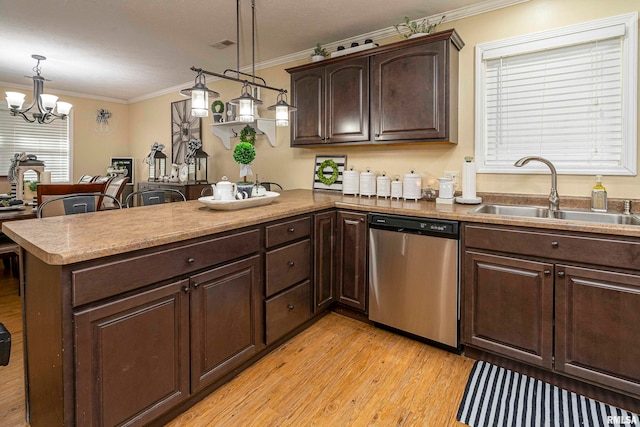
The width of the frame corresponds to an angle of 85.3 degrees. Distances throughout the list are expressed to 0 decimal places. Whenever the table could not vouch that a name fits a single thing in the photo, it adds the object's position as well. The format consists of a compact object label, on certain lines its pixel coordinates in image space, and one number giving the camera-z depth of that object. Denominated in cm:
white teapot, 215
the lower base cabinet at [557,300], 169
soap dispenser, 220
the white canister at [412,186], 285
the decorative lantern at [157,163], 524
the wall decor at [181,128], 519
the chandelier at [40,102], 374
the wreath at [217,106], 456
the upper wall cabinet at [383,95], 257
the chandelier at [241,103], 207
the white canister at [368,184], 313
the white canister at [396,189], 295
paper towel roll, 260
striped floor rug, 165
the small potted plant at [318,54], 335
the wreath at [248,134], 410
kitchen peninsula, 126
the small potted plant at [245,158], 229
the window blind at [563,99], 221
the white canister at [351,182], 325
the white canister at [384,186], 303
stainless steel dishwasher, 219
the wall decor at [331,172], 354
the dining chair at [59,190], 287
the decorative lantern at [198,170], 494
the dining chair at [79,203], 235
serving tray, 212
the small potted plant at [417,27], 270
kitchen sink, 207
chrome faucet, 230
